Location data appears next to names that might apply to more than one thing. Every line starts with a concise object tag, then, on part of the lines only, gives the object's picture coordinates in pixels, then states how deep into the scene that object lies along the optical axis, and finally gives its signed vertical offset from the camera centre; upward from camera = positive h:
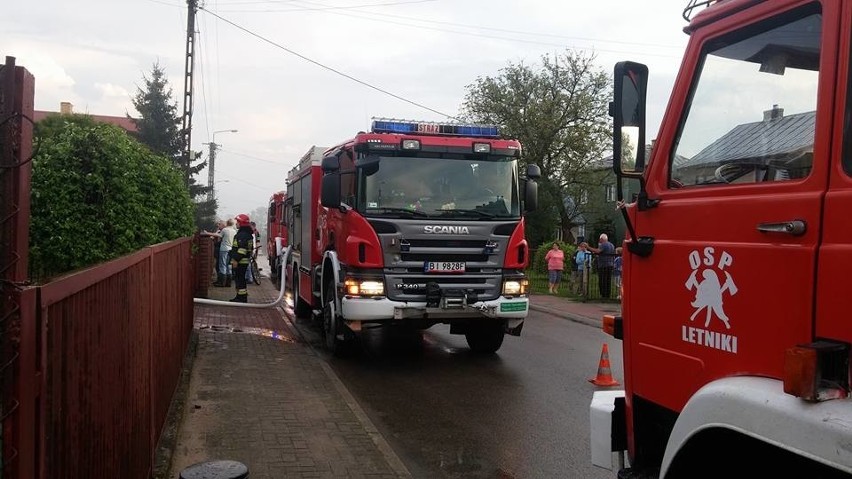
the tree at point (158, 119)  37.25 +6.07
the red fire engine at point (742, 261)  1.95 -0.09
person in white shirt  17.41 -0.65
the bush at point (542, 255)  24.94 -0.98
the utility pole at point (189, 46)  19.73 +5.40
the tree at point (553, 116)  35.12 +6.27
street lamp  45.09 +3.74
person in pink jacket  19.14 -1.00
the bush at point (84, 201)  6.07 +0.20
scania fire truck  7.89 +0.02
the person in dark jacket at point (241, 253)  13.11 -0.55
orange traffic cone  7.47 -1.63
